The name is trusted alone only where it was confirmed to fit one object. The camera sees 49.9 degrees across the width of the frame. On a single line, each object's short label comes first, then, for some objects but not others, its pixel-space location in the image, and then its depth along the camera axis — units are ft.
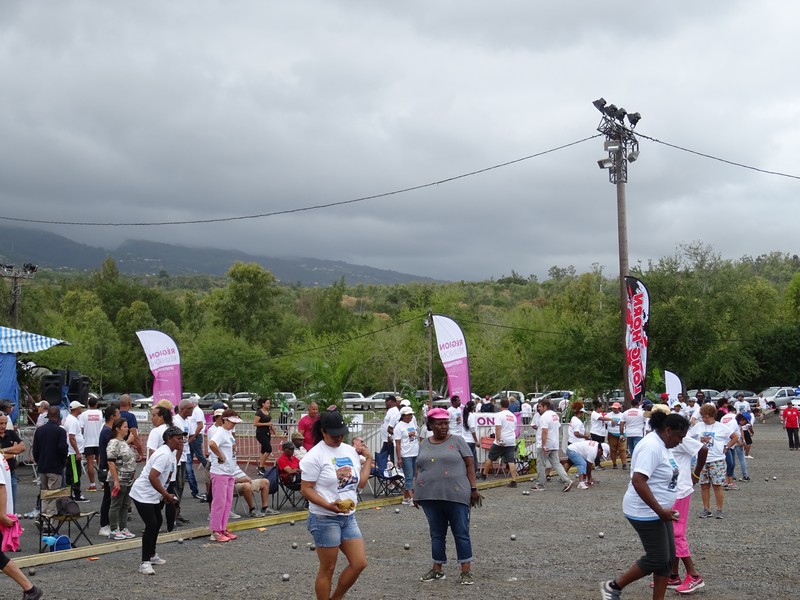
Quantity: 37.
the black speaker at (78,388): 67.36
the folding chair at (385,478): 50.70
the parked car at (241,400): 176.67
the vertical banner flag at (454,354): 73.46
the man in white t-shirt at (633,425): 64.03
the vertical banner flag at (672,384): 88.48
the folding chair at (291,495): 45.11
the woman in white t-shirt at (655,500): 21.74
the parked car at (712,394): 159.22
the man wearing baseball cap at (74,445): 46.77
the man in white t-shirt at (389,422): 52.42
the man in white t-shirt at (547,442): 56.08
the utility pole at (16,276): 113.09
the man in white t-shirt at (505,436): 56.34
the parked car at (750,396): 146.63
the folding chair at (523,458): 65.57
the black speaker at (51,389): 64.39
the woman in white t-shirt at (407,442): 48.02
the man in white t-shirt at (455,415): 54.65
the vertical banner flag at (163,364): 68.69
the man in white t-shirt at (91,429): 51.42
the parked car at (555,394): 167.02
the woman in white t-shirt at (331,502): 22.00
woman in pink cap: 27.45
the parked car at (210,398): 174.77
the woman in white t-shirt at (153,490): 29.50
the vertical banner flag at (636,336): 75.72
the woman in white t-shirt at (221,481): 37.01
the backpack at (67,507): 34.32
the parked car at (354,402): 175.82
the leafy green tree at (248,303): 240.53
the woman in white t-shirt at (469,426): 57.26
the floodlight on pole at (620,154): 76.74
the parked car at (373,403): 176.04
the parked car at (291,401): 124.84
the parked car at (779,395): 164.96
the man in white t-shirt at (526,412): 79.82
